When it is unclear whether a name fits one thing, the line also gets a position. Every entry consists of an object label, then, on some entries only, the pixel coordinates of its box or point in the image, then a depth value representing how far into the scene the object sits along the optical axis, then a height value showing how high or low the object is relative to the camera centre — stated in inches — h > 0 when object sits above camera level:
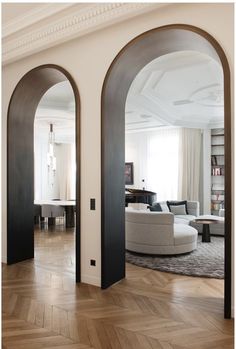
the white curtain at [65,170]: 519.5 +10.1
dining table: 342.0 -41.6
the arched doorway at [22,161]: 188.7 +9.6
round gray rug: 177.6 -55.6
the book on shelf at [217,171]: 385.8 +6.3
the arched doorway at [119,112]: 132.3 +33.0
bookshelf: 388.5 +7.6
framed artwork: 441.7 +4.3
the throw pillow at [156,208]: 311.2 -32.8
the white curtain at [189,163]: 395.5 +16.8
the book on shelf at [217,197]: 390.3 -27.0
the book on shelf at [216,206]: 386.8 -38.0
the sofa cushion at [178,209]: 338.6 -37.0
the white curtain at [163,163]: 408.8 +17.6
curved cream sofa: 210.5 -41.4
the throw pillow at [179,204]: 340.5 -31.9
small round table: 263.9 -44.4
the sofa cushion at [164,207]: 327.9 -33.6
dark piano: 355.9 -23.9
